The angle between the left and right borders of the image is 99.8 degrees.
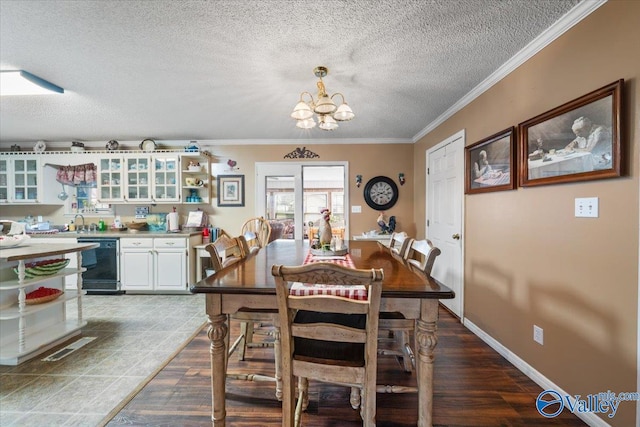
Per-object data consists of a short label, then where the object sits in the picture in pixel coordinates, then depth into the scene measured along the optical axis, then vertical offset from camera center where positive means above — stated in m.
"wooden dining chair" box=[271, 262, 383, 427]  1.07 -0.52
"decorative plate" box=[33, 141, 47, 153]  4.25 +1.06
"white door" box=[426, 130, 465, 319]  2.93 +0.01
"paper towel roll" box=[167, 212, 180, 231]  4.16 -0.14
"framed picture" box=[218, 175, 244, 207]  4.43 +0.36
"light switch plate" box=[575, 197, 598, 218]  1.46 +0.01
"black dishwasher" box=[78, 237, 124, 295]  3.84 -0.77
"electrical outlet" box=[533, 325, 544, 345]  1.83 -0.86
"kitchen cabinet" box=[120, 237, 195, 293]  3.83 -0.71
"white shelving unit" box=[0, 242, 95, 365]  2.12 -0.82
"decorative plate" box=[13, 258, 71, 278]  2.25 -0.47
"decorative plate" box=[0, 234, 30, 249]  2.32 -0.24
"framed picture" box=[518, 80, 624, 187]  1.36 +0.41
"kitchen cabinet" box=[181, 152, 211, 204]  4.23 +0.55
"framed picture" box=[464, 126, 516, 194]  2.12 +0.41
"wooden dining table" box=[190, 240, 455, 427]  1.26 -0.45
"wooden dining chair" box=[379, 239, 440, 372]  1.42 -0.60
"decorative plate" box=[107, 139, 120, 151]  4.25 +1.06
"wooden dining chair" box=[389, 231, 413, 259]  1.98 -0.26
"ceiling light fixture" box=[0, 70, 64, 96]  2.21 +1.12
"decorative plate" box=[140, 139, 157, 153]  4.23 +1.07
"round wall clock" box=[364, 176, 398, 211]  4.39 +0.27
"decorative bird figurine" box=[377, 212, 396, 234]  4.27 -0.23
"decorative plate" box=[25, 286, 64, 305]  2.27 -0.72
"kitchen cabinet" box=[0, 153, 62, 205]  4.16 +0.53
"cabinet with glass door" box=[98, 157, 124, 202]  4.16 +0.52
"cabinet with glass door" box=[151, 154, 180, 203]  4.16 +0.51
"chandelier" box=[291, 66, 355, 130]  1.89 +0.73
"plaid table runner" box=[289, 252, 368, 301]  1.24 -0.37
